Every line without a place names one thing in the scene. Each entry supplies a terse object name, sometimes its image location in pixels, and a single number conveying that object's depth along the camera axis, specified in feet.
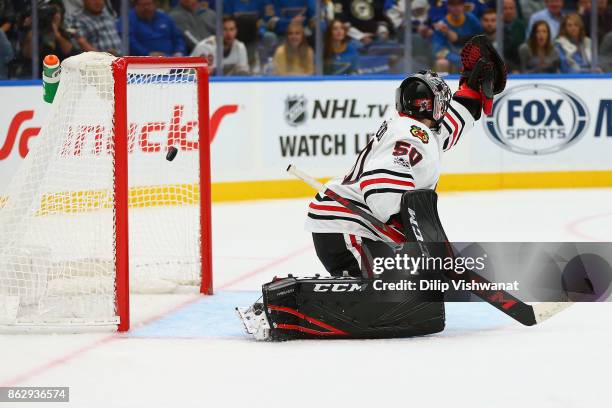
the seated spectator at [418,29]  61.00
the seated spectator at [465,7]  62.08
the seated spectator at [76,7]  54.65
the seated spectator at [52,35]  53.67
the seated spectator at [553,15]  64.03
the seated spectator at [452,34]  62.34
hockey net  26.40
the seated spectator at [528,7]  63.19
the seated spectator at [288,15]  60.08
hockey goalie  25.02
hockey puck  29.03
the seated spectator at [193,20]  57.67
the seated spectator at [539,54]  63.31
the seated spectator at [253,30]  58.76
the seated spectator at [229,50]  57.93
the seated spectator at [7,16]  52.95
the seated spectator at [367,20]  61.00
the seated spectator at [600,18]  63.46
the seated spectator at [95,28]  54.70
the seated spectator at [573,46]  63.57
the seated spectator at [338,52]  60.44
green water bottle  27.35
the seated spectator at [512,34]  62.23
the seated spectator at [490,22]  61.82
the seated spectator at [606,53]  63.00
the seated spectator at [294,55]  59.47
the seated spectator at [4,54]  51.52
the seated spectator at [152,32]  56.29
